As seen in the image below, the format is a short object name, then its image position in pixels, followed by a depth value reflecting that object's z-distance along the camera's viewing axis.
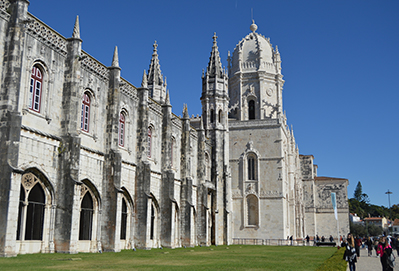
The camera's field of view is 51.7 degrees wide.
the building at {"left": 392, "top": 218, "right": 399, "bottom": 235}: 162.25
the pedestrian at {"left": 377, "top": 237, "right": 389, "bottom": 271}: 13.81
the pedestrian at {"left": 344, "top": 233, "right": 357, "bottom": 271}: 16.02
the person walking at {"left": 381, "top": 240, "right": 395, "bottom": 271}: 13.47
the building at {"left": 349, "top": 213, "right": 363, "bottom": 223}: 139.38
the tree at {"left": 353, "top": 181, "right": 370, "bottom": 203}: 181.12
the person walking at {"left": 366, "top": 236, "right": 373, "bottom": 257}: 31.49
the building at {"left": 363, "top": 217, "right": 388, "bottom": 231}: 151.50
